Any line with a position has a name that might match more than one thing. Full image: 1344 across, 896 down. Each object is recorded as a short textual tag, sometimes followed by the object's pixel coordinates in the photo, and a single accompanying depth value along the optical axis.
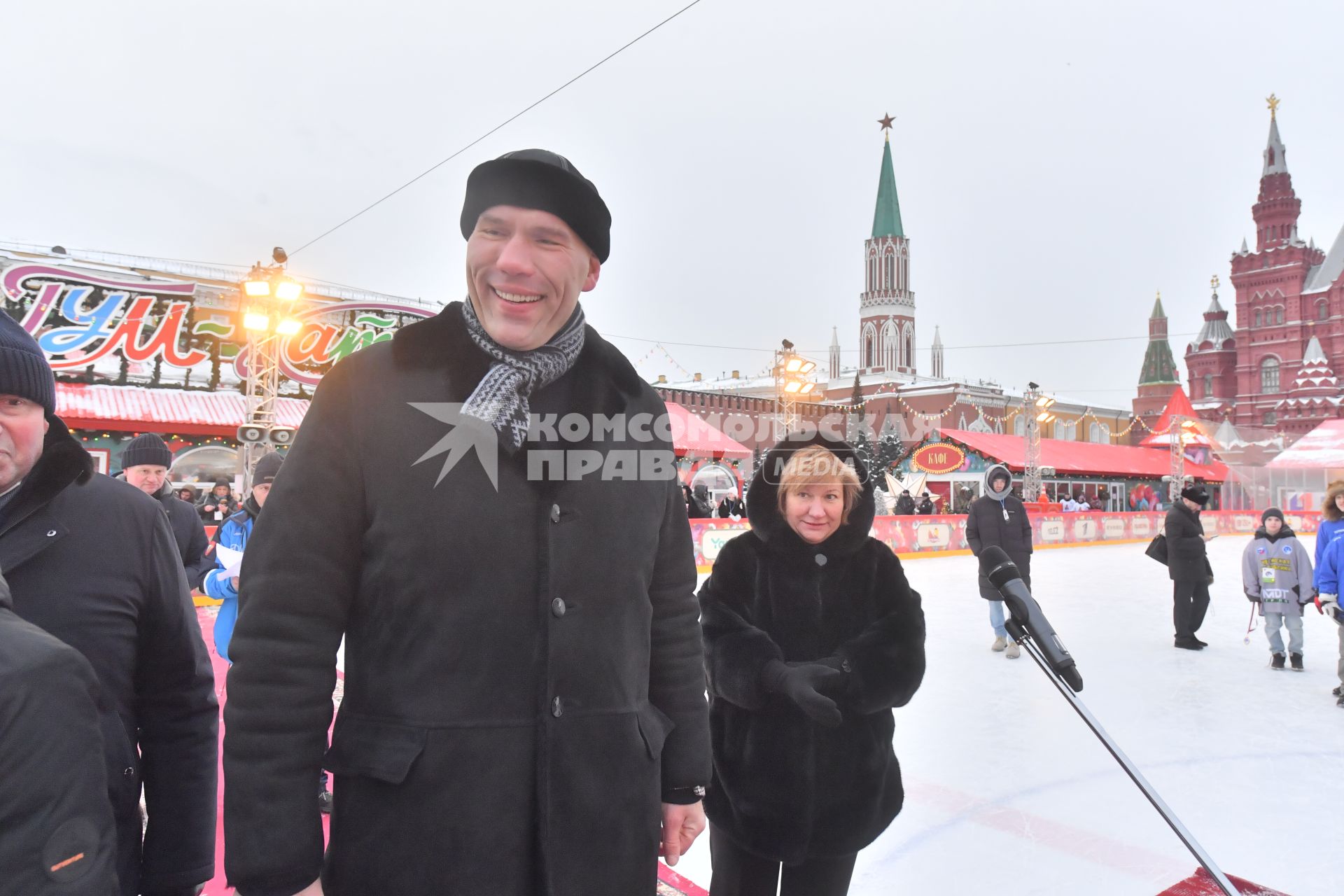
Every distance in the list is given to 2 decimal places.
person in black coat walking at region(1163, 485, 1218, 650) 6.81
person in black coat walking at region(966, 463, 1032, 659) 6.71
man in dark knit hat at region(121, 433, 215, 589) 4.09
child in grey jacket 5.95
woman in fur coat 1.85
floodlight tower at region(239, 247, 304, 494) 10.96
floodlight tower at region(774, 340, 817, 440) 16.97
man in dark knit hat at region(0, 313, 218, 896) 1.16
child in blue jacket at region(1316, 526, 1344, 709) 5.11
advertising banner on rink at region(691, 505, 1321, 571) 12.05
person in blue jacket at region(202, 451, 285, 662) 3.80
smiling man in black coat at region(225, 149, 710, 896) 1.05
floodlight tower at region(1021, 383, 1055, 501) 22.19
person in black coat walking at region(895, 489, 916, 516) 17.69
